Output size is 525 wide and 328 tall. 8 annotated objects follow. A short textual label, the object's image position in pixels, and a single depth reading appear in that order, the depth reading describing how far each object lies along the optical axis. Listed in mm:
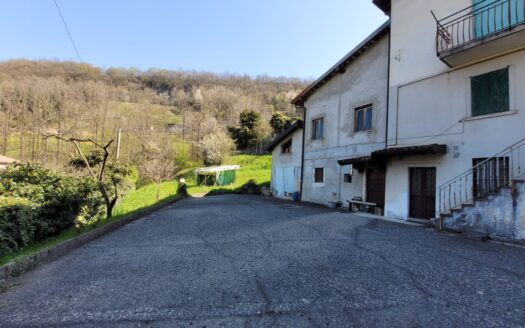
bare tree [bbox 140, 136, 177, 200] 21672
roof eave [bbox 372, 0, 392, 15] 11743
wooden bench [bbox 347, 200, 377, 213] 11812
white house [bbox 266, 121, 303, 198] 17844
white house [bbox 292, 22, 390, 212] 11938
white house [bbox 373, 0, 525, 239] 7402
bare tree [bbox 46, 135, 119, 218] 8102
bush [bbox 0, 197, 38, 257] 5714
